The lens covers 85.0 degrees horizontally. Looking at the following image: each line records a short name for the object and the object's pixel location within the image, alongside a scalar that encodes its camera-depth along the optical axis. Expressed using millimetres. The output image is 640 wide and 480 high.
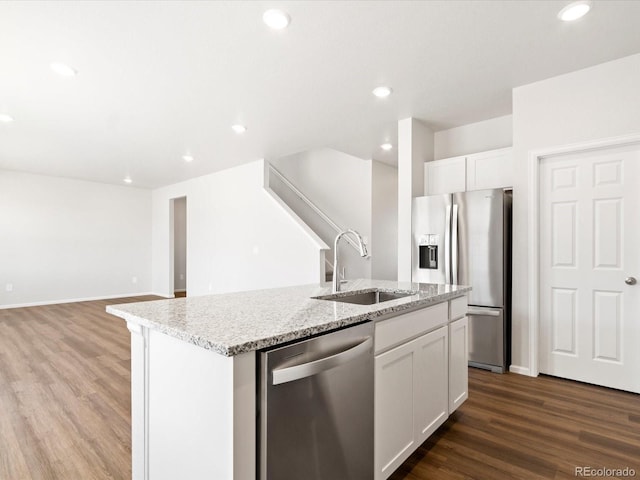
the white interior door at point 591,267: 2746
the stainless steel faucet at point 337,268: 2138
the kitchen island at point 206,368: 1023
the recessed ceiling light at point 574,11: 2104
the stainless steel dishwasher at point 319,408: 1077
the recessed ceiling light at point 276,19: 2160
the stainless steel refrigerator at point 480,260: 3217
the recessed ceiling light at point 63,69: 2742
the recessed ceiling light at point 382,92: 3207
